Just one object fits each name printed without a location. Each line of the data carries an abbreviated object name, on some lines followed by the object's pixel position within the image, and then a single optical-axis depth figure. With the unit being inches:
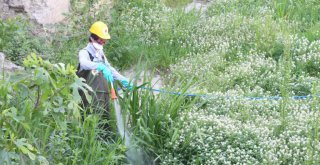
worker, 280.4
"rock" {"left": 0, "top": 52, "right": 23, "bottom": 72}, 307.8
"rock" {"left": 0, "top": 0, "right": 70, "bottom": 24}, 387.5
